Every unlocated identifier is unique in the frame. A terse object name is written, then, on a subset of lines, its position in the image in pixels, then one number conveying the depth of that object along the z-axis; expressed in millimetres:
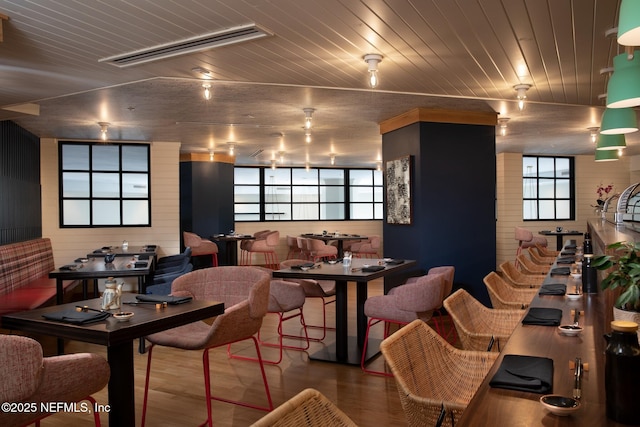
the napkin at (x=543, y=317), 2442
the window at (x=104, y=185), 9078
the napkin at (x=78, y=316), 2506
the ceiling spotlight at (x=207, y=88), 5106
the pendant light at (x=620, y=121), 3225
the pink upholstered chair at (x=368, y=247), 11619
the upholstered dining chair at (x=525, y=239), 11227
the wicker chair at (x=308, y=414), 1303
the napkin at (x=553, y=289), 3337
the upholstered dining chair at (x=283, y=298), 4691
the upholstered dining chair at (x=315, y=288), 5211
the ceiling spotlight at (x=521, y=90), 5238
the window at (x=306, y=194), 13414
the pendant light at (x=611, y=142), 4363
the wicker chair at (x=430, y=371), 1808
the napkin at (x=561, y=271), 4320
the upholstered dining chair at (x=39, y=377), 2037
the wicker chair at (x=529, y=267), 5688
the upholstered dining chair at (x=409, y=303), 4091
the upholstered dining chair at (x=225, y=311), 3123
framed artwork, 6855
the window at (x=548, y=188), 12648
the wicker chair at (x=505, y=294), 3719
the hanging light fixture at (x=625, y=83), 2365
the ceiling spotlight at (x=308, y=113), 6531
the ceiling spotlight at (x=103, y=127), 7510
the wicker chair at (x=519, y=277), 4734
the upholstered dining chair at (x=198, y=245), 10148
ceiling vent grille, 3629
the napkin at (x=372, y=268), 4680
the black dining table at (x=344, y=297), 4480
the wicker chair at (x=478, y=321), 2779
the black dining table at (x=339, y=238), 10691
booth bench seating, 5067
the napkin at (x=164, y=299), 3012
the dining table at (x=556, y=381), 1344
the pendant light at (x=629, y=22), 1430
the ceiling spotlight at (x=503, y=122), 7438
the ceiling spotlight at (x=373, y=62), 4199
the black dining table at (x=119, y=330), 2406
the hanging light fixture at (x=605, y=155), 5101
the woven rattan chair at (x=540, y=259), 6729
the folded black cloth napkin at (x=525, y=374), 1557
